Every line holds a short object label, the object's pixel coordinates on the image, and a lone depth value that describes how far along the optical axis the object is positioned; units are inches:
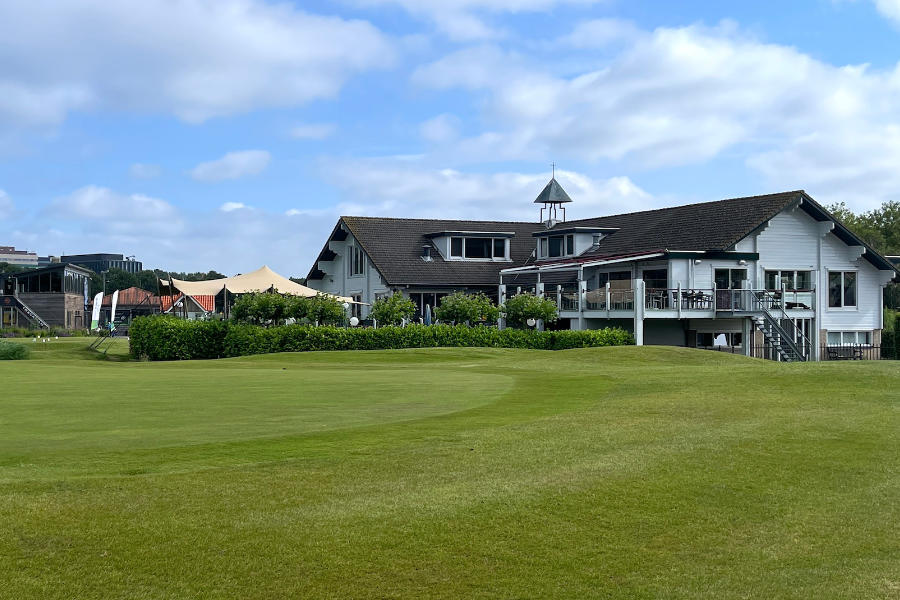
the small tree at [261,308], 1499.8
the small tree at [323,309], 1539.1
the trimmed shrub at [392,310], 1576.0
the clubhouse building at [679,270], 1675.7
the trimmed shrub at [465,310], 1600.6
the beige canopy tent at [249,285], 1686.8
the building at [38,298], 3107.8
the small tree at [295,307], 1513.3
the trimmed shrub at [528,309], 1611.7
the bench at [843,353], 1736.0
